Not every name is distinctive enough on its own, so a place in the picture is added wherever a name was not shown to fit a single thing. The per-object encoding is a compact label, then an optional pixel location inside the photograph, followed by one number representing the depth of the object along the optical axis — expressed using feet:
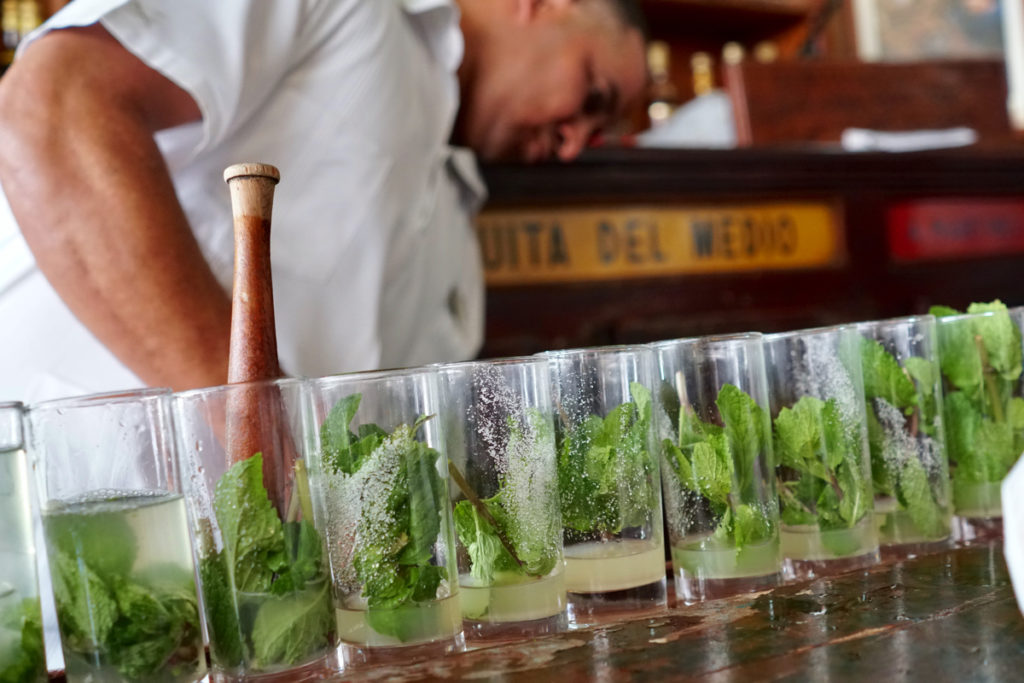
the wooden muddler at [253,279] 2.00
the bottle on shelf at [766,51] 12.28
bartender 2.99
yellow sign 6.02
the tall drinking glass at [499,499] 1.93
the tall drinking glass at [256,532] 1.79
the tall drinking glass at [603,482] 2.03
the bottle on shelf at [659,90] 10.98
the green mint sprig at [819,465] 2.27
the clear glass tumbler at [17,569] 1.77
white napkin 7.59
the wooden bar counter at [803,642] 1.71
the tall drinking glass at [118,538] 1.76
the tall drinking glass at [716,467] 2.15
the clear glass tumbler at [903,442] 2.42
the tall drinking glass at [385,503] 1.85
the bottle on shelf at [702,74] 11.30
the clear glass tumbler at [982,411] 2.59
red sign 7.43
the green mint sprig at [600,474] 2.03
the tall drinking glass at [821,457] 2.28
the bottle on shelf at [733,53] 11.86
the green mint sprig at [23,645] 1.77
